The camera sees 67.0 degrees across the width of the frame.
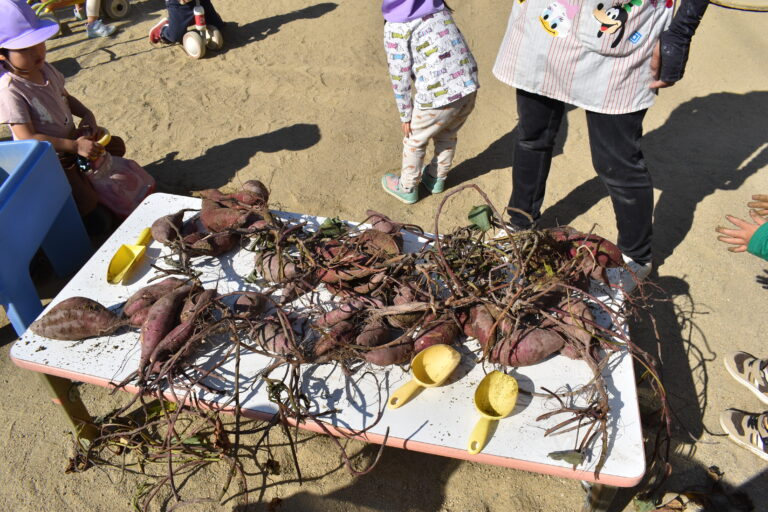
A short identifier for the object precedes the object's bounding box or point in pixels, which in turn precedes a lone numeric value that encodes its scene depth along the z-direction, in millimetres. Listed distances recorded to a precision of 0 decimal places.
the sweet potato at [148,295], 1948
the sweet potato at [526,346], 1771
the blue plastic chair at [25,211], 2255
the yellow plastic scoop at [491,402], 1623
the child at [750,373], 2232
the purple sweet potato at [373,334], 1807
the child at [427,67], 2795
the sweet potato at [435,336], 1820
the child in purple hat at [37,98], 2588
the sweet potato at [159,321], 1801
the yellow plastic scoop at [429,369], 1728
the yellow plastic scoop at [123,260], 2139
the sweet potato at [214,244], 2137
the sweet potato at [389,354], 1790
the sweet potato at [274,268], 2037
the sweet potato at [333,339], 1802
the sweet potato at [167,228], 2199
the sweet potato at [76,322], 1902
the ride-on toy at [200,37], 4797
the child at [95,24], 5207
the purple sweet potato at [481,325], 1788
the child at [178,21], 4848
